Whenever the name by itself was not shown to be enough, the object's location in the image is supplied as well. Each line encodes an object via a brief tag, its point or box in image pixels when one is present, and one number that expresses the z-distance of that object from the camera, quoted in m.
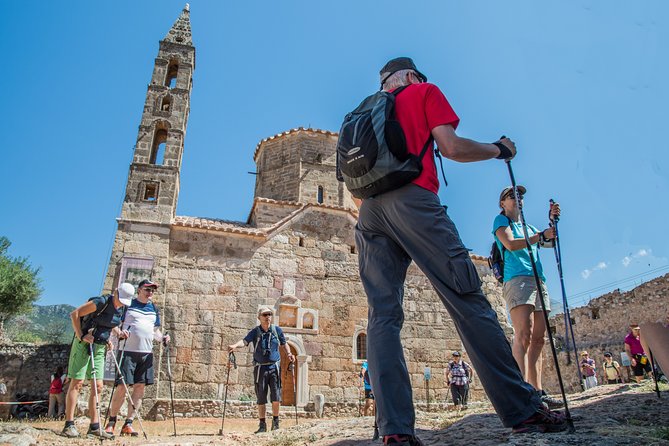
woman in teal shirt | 4.04
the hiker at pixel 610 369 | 11.62
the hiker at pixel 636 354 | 9.27
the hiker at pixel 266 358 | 6.43
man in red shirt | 2.14
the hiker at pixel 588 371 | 11.81
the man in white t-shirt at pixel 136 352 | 5.66
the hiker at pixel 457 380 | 10.78
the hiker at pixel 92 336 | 5.18
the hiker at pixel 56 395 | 10.63
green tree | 22.45
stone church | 11.05
